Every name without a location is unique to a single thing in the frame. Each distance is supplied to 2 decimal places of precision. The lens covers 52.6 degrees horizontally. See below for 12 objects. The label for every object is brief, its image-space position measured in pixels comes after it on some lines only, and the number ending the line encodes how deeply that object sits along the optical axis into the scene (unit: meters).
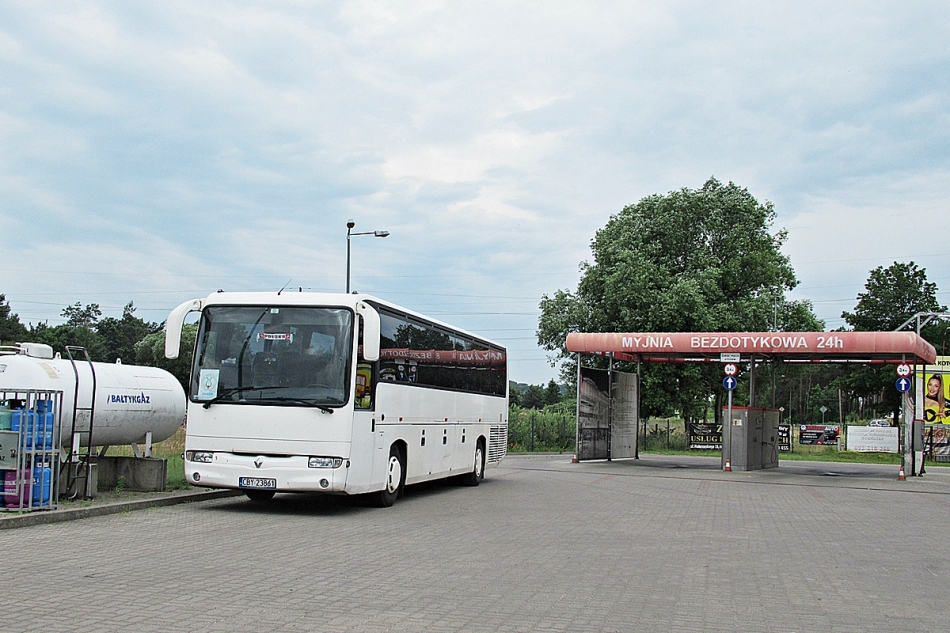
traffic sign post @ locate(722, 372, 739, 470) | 27.53
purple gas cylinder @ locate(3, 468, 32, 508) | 12.23
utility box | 27.95
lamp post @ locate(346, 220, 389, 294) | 30.25
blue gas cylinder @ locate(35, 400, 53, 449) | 12.64
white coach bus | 13.41
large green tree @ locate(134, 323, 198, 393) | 79.25
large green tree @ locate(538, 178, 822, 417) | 44.78
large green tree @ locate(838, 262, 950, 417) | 69.44
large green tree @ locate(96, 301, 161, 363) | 110.00
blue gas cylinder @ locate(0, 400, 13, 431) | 12.41
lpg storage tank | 13.66
